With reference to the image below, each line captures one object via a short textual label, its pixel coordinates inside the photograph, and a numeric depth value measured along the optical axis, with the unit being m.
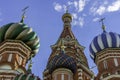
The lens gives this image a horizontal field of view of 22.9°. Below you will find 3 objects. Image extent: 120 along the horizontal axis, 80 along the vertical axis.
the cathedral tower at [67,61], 21.23
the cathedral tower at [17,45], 22.36
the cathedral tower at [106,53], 22.06
